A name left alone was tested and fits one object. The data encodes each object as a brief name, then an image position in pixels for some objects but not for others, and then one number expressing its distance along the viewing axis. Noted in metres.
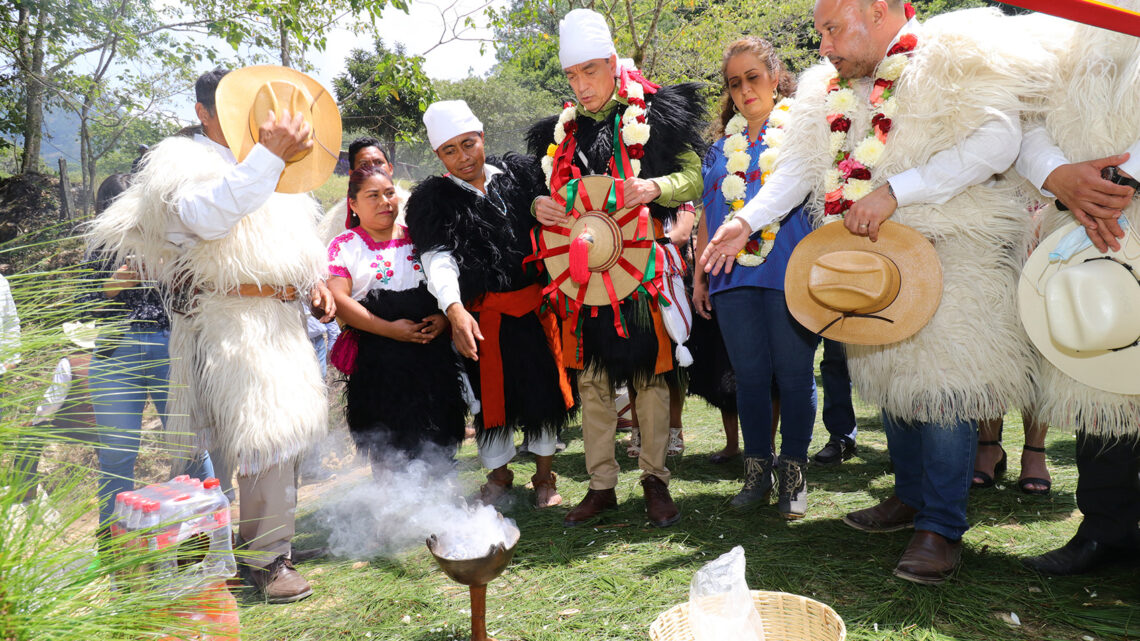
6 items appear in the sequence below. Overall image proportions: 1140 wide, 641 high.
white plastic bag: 1.97
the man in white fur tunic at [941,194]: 2.38
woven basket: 2.05
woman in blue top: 3.40
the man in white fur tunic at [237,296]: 2.85
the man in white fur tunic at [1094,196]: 2.12
